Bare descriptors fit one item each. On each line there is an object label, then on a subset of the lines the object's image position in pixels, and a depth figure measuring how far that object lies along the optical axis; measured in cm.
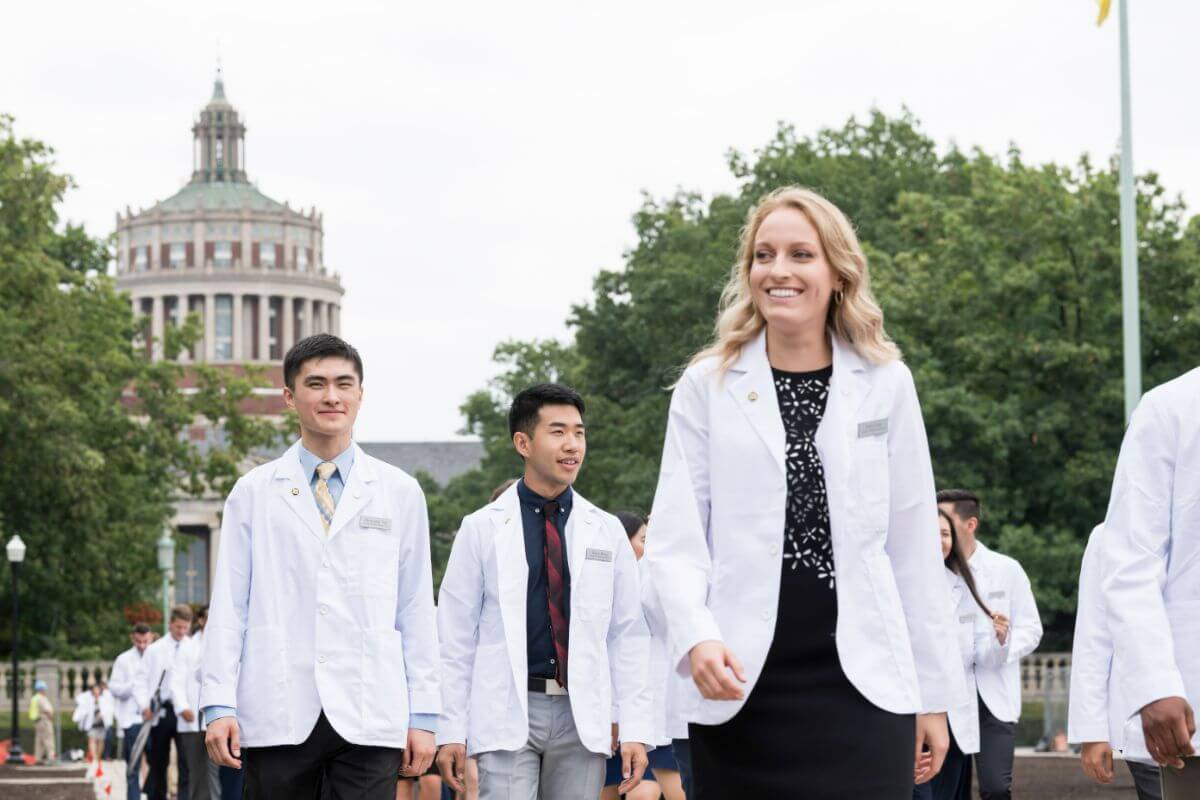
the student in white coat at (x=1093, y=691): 641
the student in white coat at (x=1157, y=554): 522
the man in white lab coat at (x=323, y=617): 735
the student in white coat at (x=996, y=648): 1257
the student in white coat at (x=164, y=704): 1983
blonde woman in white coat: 503
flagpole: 2720
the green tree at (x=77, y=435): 4416
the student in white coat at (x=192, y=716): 1881
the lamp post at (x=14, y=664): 3928
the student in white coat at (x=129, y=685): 2258
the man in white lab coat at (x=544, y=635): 852
